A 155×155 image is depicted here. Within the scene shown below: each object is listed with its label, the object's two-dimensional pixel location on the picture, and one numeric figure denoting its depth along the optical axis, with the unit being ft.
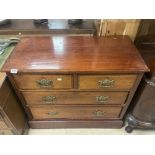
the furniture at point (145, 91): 3.35
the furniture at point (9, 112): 3.09
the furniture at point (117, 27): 3.53
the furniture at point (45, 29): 3.81
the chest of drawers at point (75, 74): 2.94
